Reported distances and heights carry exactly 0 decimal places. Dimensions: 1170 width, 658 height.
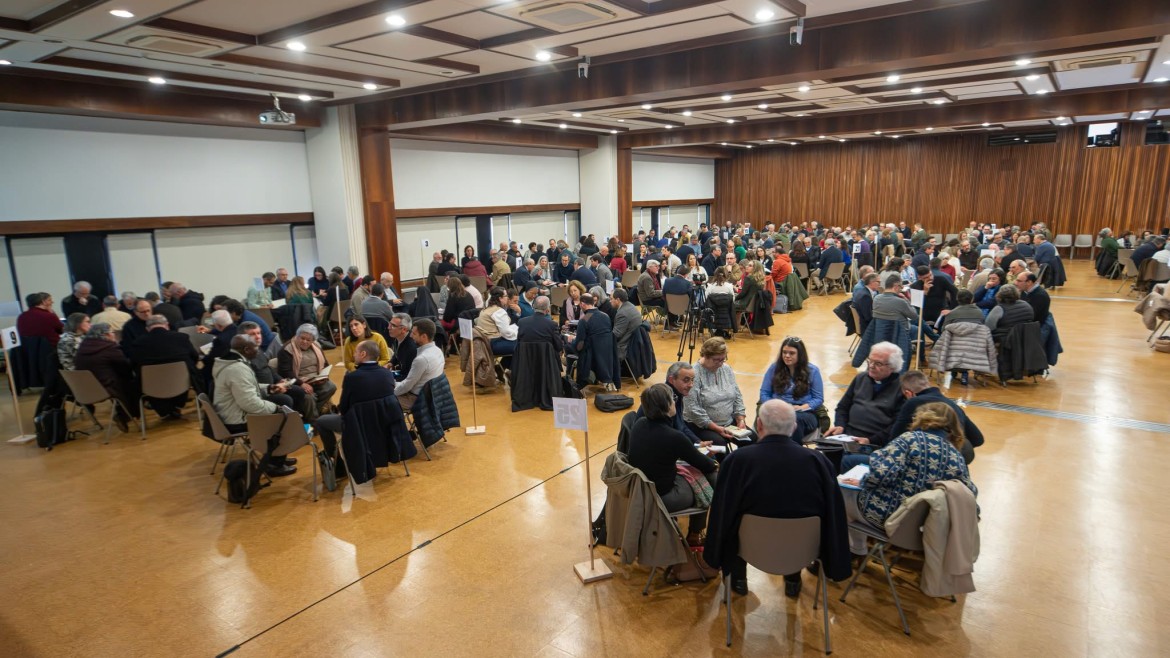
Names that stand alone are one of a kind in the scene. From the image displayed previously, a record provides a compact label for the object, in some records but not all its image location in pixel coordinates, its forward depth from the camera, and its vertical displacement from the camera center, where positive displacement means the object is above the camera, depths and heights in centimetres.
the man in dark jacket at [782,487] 299 -126
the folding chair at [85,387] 608 -148
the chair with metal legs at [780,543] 298 -152
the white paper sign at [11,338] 639 -107
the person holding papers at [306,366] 564 -124
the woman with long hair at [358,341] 592 -113
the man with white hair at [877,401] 412 -122
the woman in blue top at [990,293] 775 -104
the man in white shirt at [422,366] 546 -121
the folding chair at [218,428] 497 -156
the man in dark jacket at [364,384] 474 -118
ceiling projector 870 +139
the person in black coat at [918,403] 379 -112
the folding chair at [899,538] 316 -165
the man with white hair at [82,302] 794 -91
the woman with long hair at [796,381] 460 -120
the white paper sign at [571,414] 375 -113
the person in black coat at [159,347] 623 -115
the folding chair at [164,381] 621 -148
